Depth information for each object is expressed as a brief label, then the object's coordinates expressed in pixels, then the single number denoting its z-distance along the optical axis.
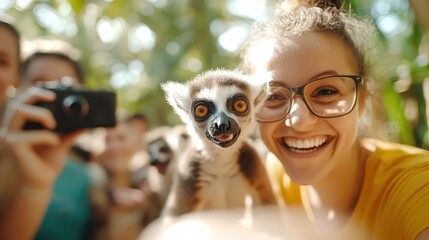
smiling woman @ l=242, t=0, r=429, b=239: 0.69
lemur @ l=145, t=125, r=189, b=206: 1.14
